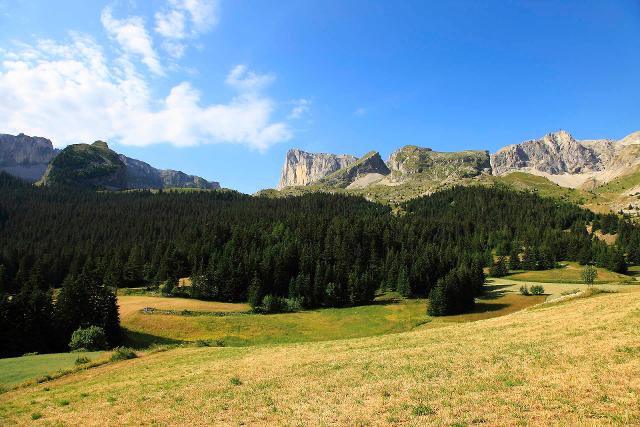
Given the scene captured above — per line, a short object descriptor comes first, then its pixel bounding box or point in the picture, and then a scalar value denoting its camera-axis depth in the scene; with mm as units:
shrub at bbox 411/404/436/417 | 18797
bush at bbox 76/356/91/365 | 45288
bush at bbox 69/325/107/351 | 66500
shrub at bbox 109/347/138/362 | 47594
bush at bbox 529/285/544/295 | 111188
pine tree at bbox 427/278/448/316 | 101562
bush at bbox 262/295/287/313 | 110250
